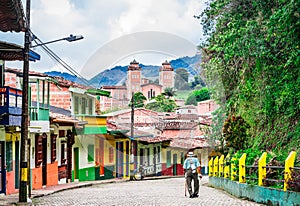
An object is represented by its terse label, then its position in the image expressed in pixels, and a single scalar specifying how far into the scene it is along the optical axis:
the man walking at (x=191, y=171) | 17.47
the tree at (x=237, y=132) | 21.03
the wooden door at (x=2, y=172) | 19.88
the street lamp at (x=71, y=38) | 17.80
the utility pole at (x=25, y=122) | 16.88
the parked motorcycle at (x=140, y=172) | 39.62
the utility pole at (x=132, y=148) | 34.34
